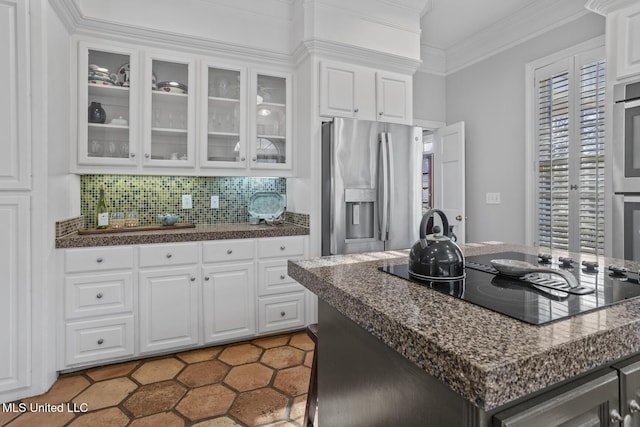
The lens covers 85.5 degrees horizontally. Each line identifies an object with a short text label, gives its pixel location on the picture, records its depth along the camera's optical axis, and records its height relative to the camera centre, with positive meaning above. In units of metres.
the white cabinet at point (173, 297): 2.26 -0.62
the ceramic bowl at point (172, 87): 2.74 +1.00
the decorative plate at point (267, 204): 3.26 +0.07
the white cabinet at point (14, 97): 1.92 +0.64
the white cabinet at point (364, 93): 2.95 +1.07
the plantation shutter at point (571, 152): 2.85 +0.54
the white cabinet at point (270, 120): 3.01 +0.82
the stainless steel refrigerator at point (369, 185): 2.81 +0.23
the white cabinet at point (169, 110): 2.67 +0.81
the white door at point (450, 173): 3.75 +0.45
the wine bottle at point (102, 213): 2.71 -0.02
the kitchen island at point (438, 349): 0.56 -0.25
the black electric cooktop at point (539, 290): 0.77 -0.21
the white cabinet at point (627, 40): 2.16 +1.11
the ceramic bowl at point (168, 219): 2.87 -0.06
